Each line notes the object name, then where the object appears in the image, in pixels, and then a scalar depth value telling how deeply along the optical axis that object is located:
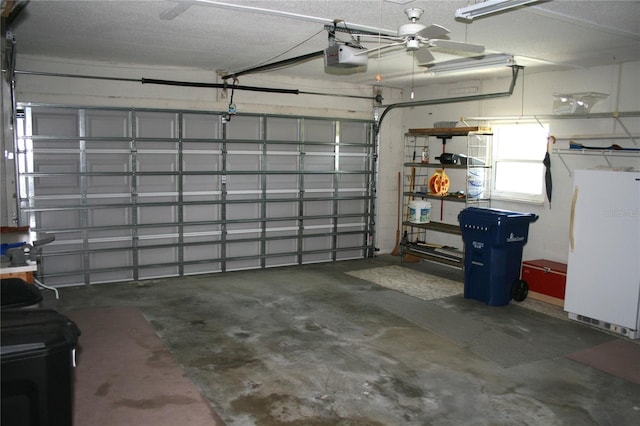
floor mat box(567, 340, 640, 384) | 4.25
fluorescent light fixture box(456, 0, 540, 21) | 3.21
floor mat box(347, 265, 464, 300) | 6.53
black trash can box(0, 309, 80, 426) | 1.90
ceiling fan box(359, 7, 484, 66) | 3.39
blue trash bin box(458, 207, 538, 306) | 5.87
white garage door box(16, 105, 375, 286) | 6.37
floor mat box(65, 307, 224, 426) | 3.37
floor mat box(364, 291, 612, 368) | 4.65
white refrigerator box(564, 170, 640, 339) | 4.93
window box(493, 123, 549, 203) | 6.85
